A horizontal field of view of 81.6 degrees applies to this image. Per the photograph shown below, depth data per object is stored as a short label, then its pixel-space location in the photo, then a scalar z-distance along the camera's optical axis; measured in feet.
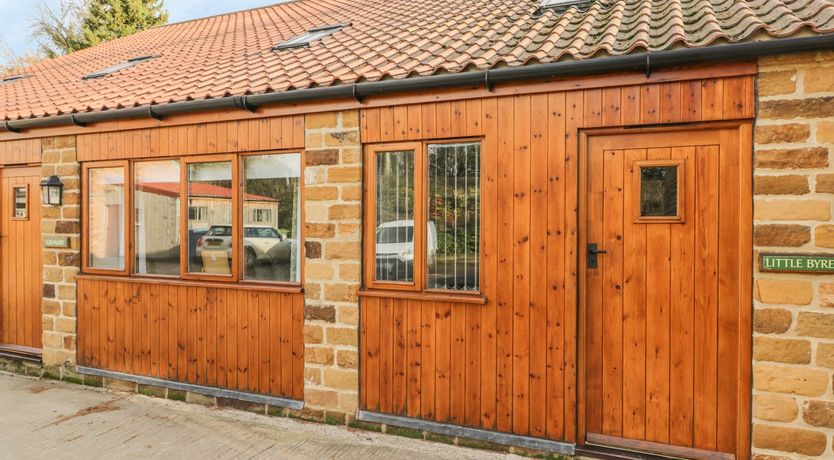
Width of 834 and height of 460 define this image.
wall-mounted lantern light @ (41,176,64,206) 18.24
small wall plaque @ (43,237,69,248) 18.40
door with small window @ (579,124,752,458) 11.18
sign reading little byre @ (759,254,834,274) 10.12
